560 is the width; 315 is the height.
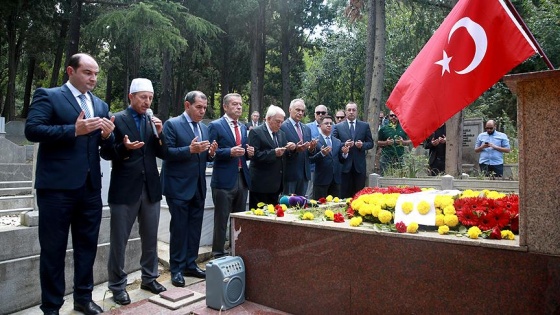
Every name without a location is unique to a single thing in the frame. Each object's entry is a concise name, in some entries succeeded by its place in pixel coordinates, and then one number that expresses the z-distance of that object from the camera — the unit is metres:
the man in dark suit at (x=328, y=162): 5.93
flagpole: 2.69
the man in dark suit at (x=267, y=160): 5.12
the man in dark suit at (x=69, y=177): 3.22
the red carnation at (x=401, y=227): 2.69
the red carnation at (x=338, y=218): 3.15
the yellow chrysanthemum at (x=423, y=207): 2.81
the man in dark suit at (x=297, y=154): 5.54
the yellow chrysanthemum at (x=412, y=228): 2.67
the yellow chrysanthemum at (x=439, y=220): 2.71
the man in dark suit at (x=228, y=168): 4.73
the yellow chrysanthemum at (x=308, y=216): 3.24
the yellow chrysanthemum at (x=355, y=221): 2.95
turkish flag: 2.75
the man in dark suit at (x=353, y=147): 6.26
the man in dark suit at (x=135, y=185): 3.74
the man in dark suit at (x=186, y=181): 4.25
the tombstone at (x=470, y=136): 12.45
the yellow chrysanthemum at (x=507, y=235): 2.41
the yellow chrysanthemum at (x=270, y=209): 3.72
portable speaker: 3.28
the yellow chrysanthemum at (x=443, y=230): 2.58
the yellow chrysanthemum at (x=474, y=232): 2.46
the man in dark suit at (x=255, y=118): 9.69
